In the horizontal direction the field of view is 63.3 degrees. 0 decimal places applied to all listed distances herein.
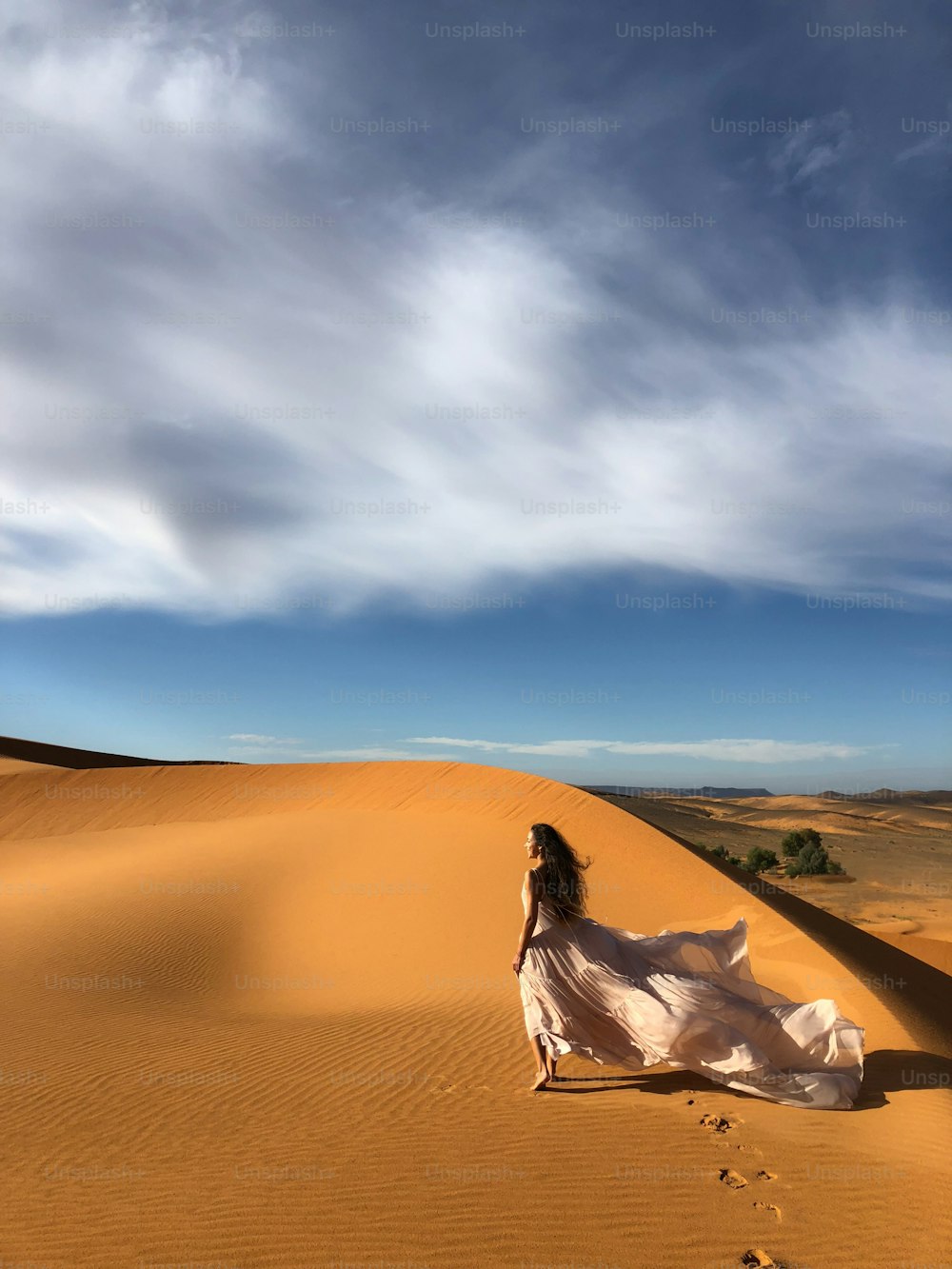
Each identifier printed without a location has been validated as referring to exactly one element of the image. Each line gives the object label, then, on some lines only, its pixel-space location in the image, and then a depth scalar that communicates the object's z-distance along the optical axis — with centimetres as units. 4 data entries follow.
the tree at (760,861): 2916
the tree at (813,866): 2703
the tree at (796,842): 3088
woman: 623
